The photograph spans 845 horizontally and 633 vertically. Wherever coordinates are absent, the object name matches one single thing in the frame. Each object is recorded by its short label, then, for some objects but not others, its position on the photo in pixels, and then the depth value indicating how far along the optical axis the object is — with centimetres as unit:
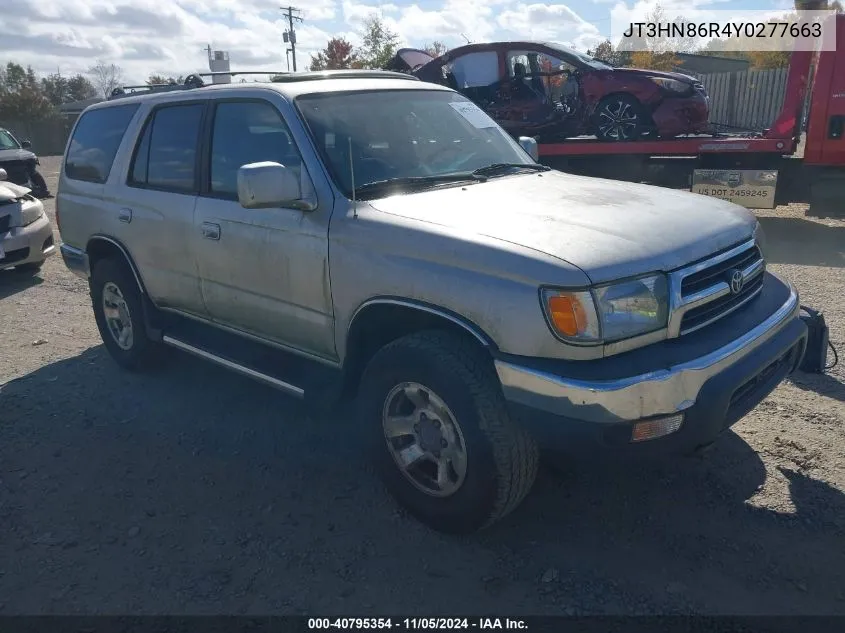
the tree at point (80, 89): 7688
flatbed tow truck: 923
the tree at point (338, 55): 3189
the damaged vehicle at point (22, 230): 796
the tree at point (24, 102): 4384
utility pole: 4394
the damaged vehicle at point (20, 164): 1517
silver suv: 263
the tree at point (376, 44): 3021
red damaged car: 1020
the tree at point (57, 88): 6875
